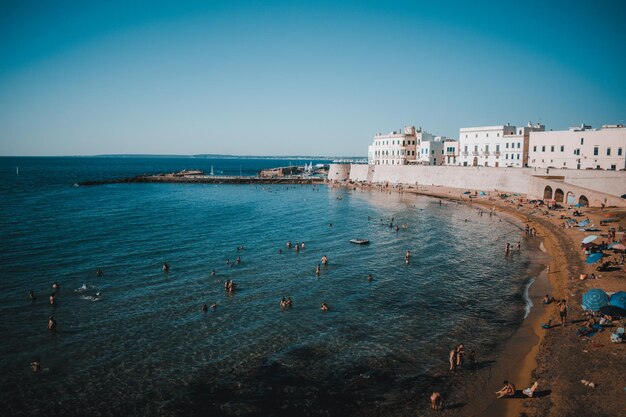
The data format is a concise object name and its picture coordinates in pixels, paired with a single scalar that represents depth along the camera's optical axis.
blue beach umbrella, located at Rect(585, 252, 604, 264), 29.67
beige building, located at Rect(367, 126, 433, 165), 106.81
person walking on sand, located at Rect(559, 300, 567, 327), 22.64
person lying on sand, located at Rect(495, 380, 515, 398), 16.83
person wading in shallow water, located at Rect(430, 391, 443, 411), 16.33
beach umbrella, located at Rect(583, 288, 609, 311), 21.22
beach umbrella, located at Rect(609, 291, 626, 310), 20.48
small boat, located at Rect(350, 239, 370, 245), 45.32
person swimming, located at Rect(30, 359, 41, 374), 19.17
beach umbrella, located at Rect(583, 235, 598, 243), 33.62
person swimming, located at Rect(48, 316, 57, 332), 23.14
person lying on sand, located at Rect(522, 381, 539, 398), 16.76
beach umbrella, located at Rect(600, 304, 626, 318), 20.28
